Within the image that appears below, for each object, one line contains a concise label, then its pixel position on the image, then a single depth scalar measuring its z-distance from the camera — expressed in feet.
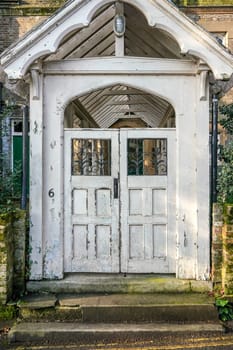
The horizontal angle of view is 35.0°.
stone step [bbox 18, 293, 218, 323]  13.87
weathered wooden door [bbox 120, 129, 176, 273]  16.10
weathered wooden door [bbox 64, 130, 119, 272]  16.16
